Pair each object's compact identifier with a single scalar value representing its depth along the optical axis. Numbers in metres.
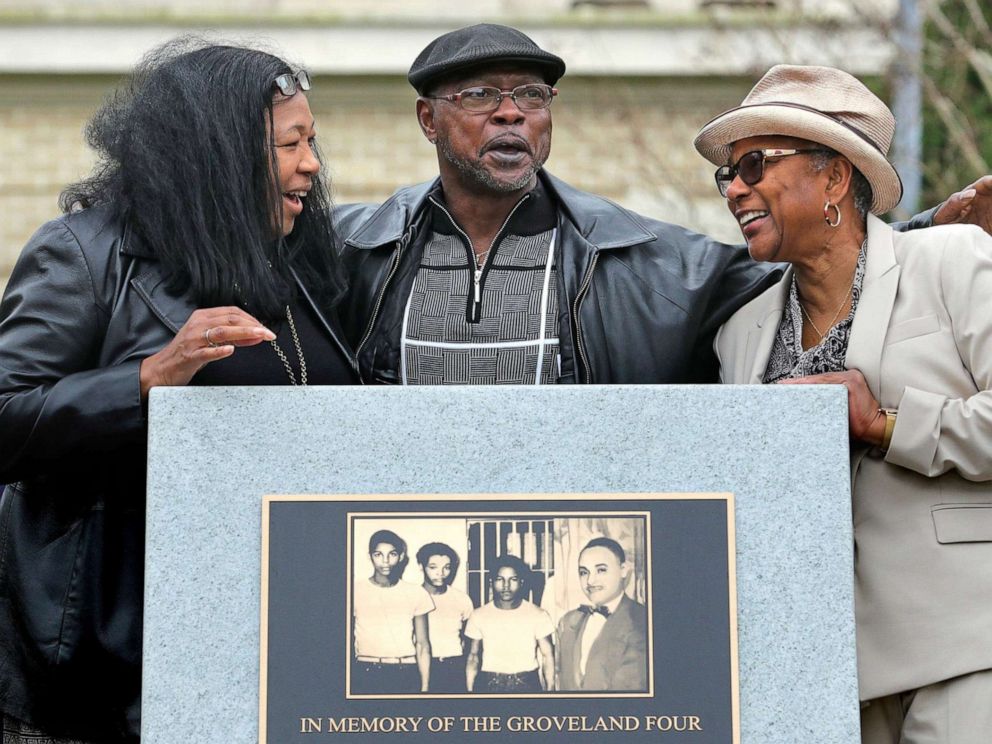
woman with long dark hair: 3.29
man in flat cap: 3.84
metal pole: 10.98
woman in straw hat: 3.16
